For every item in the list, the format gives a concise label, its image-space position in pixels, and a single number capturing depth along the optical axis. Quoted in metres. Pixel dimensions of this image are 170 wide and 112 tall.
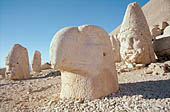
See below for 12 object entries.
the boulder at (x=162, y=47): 5.56
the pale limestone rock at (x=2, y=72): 10.70
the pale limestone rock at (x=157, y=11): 25.31
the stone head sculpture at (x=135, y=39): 5.18
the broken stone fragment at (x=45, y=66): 13.08
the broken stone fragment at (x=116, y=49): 10.13
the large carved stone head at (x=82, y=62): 2.26
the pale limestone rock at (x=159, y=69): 3.90
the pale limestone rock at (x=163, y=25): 12.32
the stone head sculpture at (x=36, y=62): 11.46
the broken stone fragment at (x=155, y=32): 10.98
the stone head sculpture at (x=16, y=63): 6.64
